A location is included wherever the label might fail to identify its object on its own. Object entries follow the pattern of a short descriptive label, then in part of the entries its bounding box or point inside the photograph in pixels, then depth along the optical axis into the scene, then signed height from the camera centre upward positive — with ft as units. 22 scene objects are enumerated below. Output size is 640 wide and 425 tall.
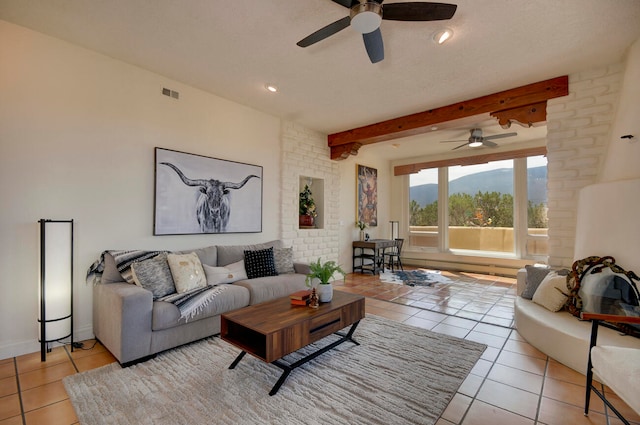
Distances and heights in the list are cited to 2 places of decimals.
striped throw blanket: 8.45 -2.43
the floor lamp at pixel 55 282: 7.85 -1.95
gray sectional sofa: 7.51 -2.94
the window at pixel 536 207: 18.65 +0.57
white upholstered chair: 4.22 -2.44
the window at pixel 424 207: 23.68 +0.70
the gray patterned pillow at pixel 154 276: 8.68 -1.94
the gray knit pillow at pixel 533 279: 10.11 -2.27
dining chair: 21.28 -2.91
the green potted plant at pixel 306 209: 17.51 +0.35
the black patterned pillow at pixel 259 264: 11.70 -2.05
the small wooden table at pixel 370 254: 19.83 -2.88
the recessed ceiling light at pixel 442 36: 8.04 +5.17
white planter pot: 8.21 -2.22
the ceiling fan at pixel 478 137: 16.49 +4.55
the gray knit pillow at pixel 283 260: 12.60 -2.02
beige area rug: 5.68 -4.00
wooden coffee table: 6.37 -2.76
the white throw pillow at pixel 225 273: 10.34 -2.22
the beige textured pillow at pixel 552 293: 8.87 -2.46
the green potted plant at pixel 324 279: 8.18 -1.84
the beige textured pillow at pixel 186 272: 9.35 -1.95
